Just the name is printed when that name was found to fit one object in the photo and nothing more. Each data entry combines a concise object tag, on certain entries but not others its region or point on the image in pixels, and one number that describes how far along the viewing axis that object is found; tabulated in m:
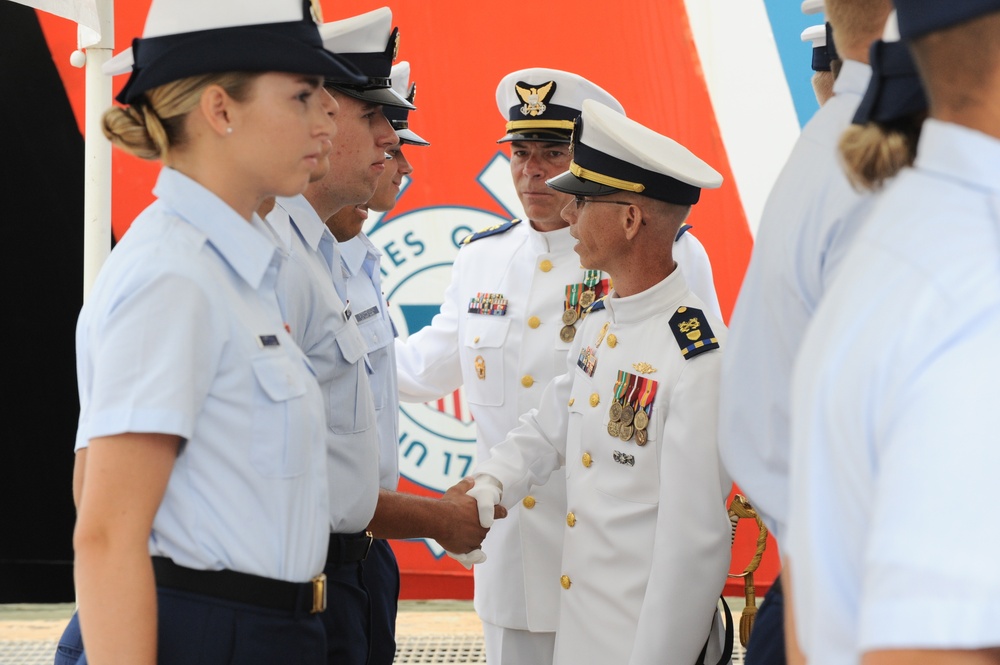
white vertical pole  5.53
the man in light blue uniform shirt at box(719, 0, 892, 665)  2.77
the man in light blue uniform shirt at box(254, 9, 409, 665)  3.88
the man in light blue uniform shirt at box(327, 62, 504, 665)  4.50
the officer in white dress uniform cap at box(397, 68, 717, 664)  5.82
